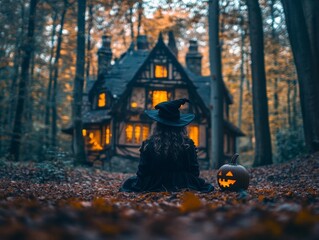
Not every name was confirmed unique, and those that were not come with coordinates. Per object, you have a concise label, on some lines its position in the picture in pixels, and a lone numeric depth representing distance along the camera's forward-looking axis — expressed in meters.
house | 17.58
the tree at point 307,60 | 8.81
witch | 5.12
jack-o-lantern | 5.13
